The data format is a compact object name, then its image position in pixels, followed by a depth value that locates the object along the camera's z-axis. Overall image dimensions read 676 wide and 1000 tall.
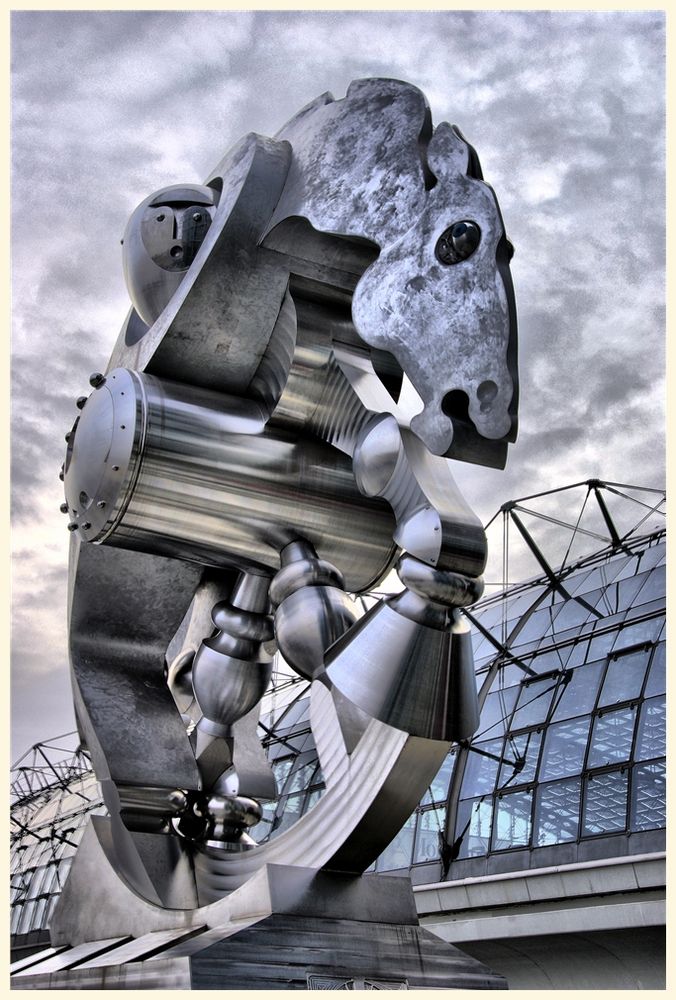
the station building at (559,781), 13.07
